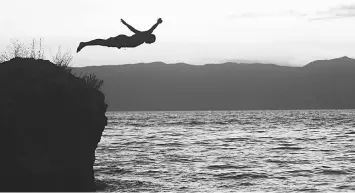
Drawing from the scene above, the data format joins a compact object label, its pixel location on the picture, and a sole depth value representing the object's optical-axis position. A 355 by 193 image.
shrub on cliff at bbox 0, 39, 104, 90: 20.70
